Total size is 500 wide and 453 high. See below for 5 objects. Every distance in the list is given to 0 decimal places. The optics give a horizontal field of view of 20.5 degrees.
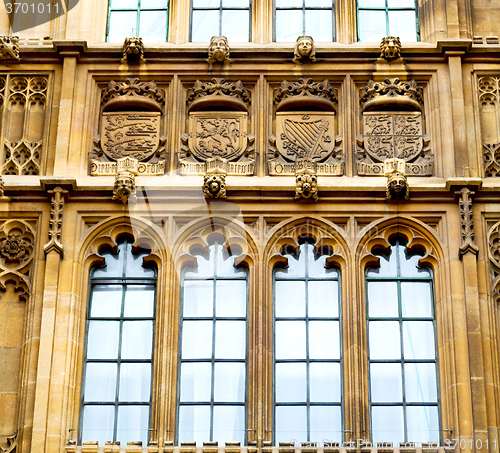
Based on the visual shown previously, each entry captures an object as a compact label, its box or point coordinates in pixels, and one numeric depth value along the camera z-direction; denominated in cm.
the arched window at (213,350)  2000
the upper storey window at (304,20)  2347
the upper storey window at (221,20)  2348
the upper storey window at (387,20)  2347
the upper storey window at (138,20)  2356
